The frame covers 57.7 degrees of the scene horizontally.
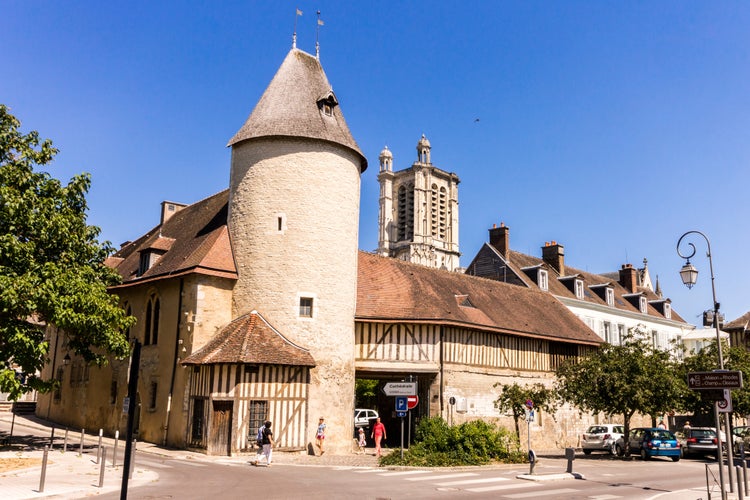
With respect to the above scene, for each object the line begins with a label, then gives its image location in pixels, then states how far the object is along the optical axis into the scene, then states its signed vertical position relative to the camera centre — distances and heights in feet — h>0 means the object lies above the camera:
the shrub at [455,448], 61.11 -4.00
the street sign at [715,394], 41.63 +0.93
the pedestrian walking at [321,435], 68.28 -3.37
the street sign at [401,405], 61.36 -0.23
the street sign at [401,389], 60.75 +1.17
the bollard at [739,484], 38.36 -4.14
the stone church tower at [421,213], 290.15 +80.65
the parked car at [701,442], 82.58 -3.91
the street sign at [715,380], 40.24 +1.74
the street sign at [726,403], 41.17 +0.40
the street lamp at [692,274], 47.47 +9.19
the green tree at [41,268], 55.16 +10.54
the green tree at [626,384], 79.71 +2.76
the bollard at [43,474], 37.33 -4.35
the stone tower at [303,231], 73.20 +18.30
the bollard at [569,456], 54.54 -3.93
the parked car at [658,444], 77.61 -4.05
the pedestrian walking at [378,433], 68.90 -3.14
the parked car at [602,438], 85.25 -3.84
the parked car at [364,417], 105.19 -2.36
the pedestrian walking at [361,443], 75.34 -4.51
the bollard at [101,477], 40.75 -4.81
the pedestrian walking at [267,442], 57.77 -3.54
